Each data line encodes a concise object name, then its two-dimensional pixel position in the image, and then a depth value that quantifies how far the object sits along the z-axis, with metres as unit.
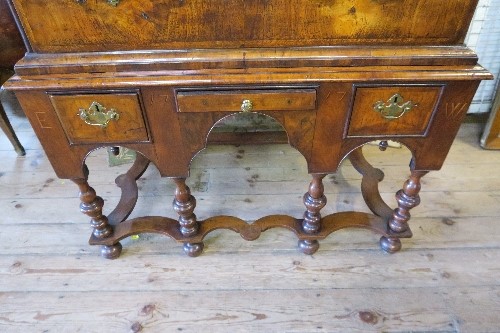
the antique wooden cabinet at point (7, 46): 1.42
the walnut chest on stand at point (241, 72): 0.82
